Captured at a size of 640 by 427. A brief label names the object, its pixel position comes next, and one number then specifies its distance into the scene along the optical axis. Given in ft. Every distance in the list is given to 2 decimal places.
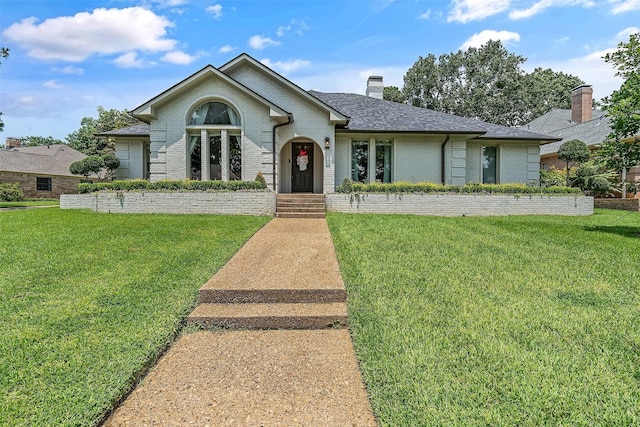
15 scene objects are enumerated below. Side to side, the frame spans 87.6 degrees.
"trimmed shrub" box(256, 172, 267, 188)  39.86
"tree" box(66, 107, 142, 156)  112.34
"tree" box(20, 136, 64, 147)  204.44
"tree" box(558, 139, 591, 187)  50.85
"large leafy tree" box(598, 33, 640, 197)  26.89
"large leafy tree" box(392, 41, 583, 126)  109.29
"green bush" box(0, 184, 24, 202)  80.02
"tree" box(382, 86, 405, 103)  122.93
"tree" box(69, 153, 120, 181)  46.93
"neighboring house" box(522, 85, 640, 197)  66.18
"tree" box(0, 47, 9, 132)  58.44
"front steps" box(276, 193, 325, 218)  38.22
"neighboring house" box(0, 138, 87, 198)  87.15
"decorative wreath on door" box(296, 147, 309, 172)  50.34
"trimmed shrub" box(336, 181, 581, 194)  41.52
